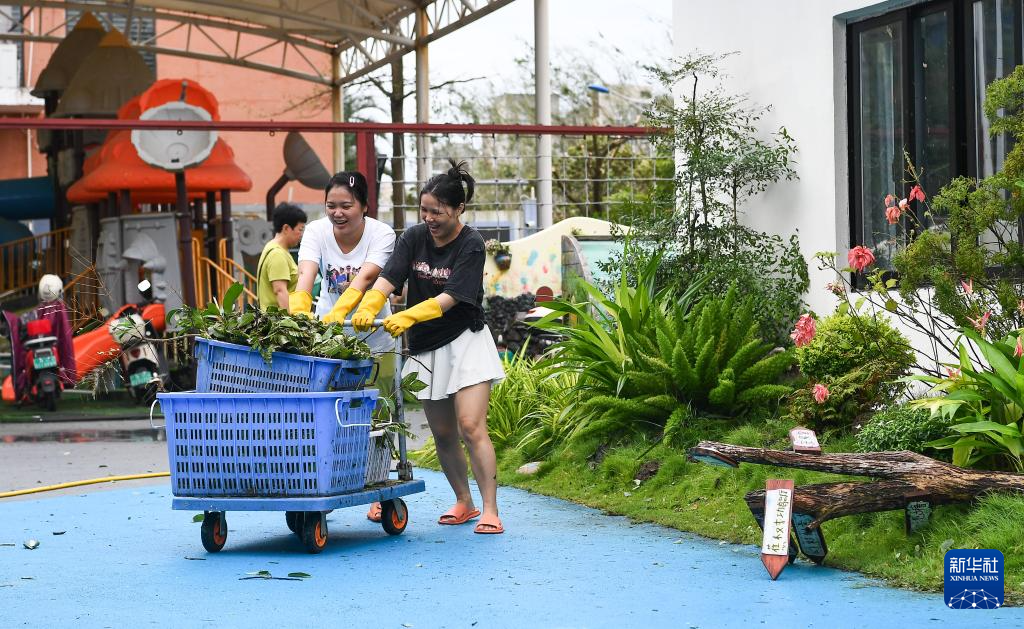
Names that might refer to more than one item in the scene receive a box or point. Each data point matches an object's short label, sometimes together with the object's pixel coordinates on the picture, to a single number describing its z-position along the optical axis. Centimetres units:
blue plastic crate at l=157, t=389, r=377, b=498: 661
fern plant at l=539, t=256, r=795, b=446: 897
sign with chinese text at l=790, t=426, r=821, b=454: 624
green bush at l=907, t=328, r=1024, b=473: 634
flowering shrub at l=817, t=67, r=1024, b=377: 723
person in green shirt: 1020
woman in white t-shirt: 761
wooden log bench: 601
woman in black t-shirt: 736
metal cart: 661
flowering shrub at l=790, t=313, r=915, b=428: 792
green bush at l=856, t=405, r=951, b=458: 681
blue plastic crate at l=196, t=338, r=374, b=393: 673
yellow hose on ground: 945
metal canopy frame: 2570
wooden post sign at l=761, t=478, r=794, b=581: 589
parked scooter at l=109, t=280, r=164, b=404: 1630
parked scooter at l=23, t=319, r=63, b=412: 1563
